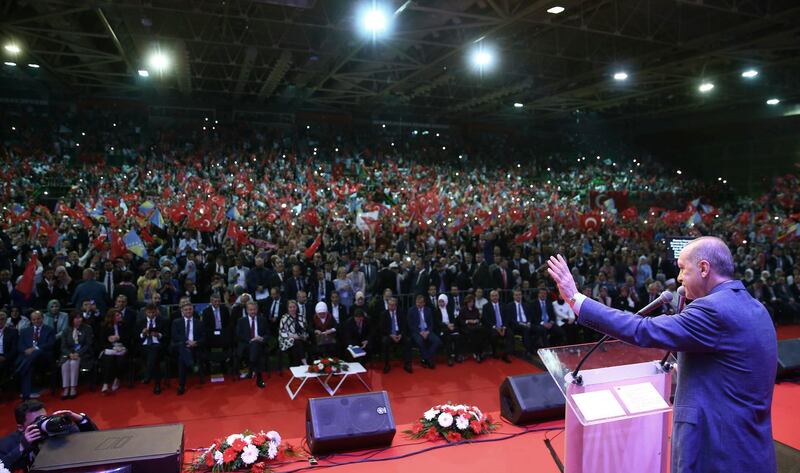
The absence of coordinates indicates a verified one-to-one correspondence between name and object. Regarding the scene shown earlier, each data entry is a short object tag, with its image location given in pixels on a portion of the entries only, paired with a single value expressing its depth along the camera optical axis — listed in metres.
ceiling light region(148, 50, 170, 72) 15.56
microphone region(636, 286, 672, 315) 2.29
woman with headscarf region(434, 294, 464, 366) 8.77
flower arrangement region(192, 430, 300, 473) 4.03
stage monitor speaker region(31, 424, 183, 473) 3.45
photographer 3.95
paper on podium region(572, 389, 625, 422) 2.49
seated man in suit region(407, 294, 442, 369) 8.51
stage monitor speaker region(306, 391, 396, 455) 4.36
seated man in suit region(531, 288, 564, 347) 9.05
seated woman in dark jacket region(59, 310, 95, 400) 7.04
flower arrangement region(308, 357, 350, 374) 7.02
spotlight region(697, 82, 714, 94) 19.09
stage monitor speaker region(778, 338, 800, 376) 6.38
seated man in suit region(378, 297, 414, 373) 8.36
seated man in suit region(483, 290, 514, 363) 8.88
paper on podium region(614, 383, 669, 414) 2.60
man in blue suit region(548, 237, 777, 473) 1.96
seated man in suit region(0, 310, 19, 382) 6.92
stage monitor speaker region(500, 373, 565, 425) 4.82
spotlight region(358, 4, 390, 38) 10.80
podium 2.55
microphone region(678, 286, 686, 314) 2.46
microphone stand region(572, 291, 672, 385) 2.56
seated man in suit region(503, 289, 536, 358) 9.01
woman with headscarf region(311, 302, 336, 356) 8.16
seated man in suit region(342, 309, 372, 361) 8.37
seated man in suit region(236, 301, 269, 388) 7.79
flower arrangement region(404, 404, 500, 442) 4.61
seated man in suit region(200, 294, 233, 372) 8.02
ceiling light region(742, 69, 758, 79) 16.75
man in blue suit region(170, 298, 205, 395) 7.47
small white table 7.01
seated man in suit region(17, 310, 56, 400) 6.91
